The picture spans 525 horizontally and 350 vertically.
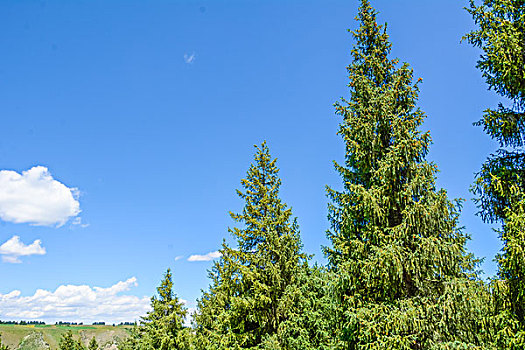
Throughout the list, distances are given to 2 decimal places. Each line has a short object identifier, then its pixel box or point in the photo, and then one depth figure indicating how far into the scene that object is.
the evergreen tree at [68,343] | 39.50
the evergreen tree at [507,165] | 7.11
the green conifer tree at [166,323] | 20.98
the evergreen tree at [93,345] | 43.65
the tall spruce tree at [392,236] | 8.59
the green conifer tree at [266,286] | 14.62
